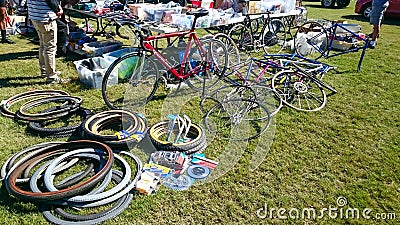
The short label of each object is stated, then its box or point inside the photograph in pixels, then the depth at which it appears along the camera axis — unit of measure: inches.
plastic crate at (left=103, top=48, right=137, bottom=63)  212.8
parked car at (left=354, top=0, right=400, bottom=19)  522.3
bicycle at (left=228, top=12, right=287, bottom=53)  290.5
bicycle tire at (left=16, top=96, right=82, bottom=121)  155.0
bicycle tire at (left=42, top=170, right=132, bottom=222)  101.8
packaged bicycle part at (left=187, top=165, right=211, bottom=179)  126.2
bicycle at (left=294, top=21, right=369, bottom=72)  288.8
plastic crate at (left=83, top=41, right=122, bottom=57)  237.1
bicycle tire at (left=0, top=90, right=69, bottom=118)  163.6
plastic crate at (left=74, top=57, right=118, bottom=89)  198.7
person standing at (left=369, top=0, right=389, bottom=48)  294.1
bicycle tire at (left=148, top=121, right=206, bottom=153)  137.3
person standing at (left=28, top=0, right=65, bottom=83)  185.6
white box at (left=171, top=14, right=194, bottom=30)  213.8
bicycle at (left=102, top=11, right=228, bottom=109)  169.0
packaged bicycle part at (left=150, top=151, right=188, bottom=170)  128.8
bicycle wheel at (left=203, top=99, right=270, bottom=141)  157.3
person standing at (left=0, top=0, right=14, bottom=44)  273.3
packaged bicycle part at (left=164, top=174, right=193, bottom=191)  120.6
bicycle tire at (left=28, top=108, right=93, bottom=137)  146.6
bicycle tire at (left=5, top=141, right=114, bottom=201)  101.9
